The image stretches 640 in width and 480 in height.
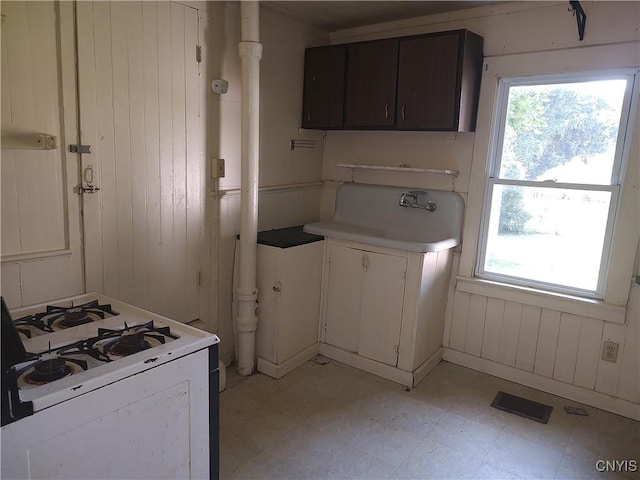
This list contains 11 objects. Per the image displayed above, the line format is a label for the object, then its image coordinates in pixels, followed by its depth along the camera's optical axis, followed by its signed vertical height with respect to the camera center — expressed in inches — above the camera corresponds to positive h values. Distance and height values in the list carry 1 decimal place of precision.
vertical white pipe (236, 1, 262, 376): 101.0 -7.1
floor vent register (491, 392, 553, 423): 101.1 -53.2
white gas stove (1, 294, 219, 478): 42.2 -25.2
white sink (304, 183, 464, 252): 114.7 -15.8
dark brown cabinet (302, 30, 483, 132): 106.5 +19.0
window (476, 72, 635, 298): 100.7 -2.7
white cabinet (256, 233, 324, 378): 111.6 -35.7
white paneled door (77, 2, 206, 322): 83.4 -0.5
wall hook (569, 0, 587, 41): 95.9 +32.5
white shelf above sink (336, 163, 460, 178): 118.3 -1.8
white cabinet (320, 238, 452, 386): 110.4 -36.4
